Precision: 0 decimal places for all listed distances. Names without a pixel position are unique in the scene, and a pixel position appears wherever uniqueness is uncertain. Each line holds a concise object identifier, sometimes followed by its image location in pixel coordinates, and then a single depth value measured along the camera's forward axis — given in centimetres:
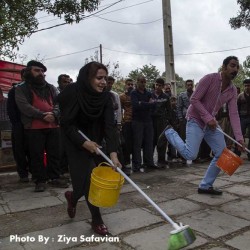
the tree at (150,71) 5612
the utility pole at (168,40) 1269
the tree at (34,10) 633
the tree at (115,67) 3507
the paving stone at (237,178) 618
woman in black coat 365
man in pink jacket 492
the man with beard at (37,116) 549
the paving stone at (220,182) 588
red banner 920
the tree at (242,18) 990
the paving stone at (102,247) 333
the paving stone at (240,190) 530
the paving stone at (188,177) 639
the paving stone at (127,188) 545
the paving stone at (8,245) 337
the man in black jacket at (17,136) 609
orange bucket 460
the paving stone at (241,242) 332
